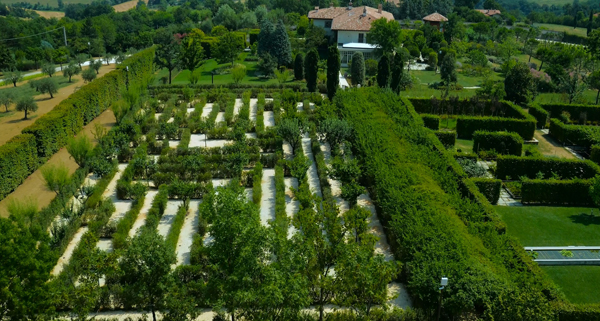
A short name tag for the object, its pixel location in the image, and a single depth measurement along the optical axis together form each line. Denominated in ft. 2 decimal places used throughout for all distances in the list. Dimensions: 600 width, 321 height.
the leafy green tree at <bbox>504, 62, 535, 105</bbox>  123.44
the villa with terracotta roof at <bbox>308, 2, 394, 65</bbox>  184.96
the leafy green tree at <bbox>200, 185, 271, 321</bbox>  42.86
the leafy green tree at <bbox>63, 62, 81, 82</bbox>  162.26
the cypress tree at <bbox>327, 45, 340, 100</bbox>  123.54
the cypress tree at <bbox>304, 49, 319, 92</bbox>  130.62
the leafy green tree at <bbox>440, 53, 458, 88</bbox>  148.25
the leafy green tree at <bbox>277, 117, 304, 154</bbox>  92.99
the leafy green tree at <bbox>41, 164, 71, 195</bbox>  71.67
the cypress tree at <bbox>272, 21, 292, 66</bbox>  176.35
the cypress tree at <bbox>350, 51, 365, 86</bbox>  150.00
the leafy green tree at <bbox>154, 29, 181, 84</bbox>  156.25
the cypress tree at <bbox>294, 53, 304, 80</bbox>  153.76
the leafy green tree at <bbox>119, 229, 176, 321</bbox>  45.75
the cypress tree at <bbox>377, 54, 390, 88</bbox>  128.77
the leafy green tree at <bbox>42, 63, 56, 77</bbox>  171.53
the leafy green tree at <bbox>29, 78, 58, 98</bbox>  137.69
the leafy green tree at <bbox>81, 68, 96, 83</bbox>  156.35
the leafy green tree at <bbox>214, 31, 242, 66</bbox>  183.93
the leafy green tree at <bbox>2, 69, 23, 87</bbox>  153.93
